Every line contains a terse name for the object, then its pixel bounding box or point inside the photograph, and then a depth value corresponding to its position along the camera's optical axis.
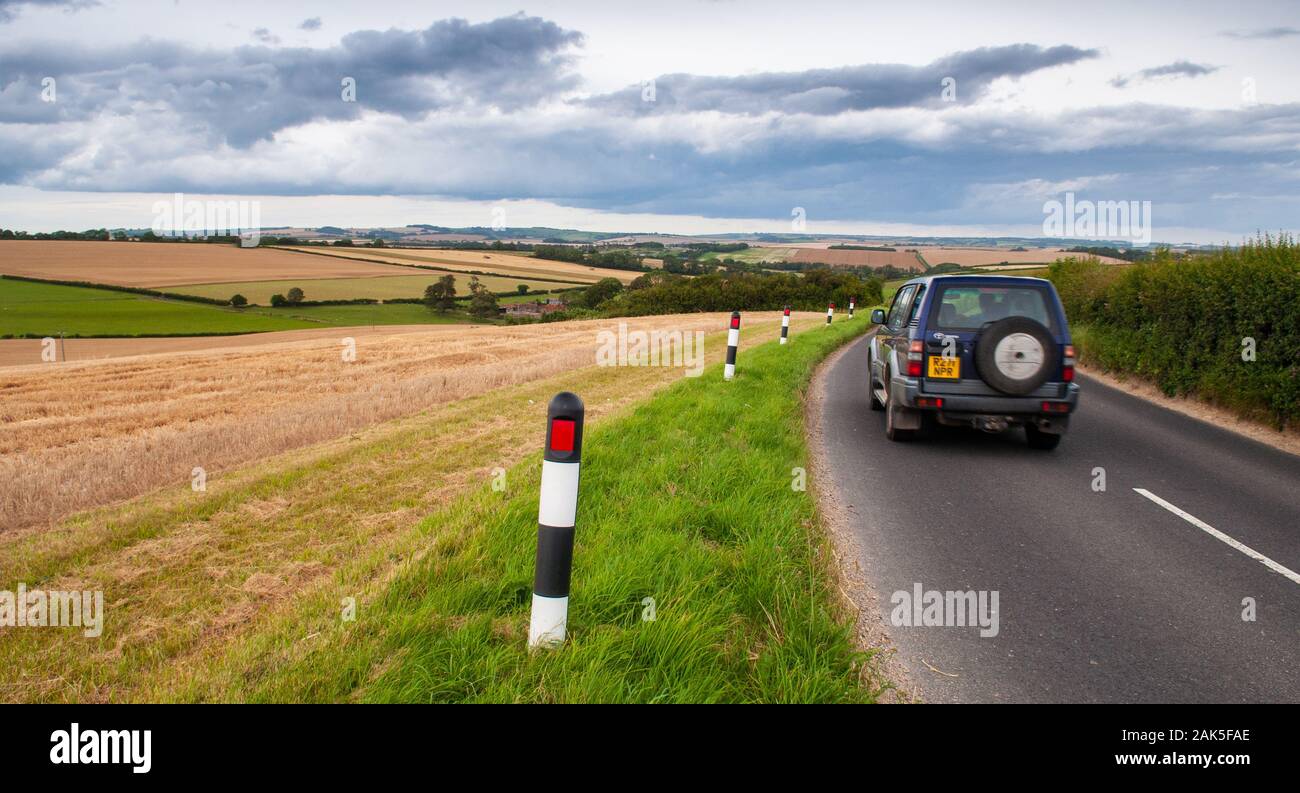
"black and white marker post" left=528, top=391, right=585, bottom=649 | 3.19
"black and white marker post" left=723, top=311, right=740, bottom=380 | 12.50
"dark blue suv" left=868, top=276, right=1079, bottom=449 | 7.98
